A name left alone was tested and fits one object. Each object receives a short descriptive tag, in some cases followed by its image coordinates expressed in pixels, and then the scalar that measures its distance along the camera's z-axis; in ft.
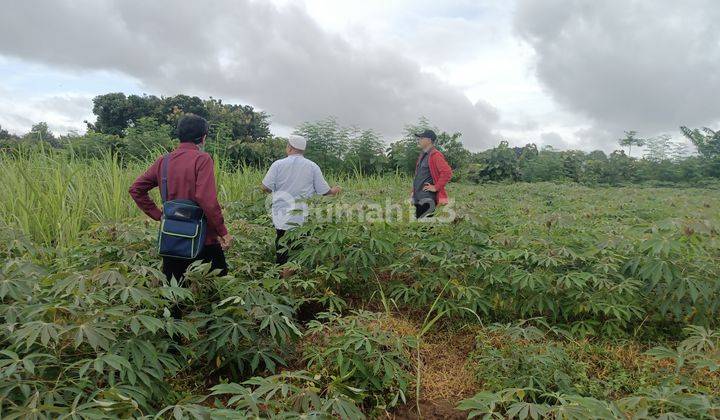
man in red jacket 15.80
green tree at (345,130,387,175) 38.78
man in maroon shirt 8.21
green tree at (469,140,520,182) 49.83
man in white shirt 12.59
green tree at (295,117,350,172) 35.96
